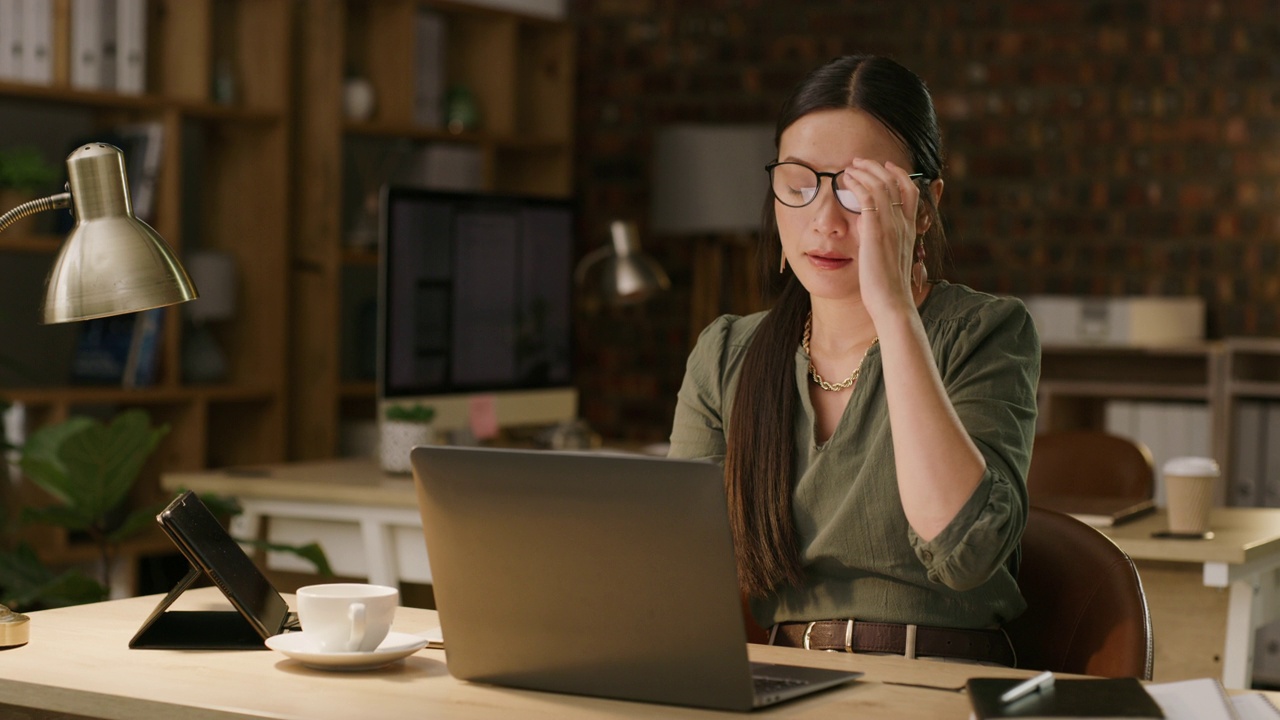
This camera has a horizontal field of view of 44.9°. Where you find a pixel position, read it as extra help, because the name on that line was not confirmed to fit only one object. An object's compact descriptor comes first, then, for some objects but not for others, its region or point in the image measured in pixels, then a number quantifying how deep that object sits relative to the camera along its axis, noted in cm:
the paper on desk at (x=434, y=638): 147
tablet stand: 147
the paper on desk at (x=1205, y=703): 111
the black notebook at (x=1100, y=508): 264
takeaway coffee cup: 251
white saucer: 134
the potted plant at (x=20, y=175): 364
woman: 143
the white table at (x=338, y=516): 293
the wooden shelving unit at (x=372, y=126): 441
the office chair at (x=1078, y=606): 158
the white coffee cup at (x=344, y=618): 136
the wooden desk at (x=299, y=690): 121
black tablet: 144
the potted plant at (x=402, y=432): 319
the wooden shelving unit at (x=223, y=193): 404
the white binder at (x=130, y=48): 396
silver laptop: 117
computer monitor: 323
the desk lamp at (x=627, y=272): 368
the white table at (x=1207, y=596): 243
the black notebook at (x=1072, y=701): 108
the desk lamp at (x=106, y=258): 136
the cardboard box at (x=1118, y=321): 437
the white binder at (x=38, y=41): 376
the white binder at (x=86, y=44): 387
